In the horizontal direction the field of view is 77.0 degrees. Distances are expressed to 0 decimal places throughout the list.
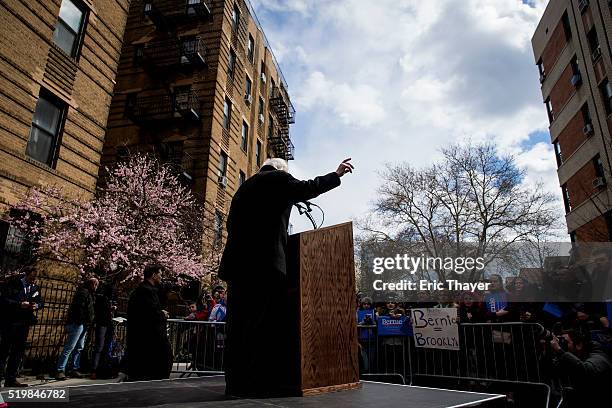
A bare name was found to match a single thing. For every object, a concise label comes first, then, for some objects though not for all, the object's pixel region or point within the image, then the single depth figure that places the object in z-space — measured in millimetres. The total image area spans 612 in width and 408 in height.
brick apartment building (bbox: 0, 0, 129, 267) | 9727
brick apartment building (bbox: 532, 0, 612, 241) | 20188
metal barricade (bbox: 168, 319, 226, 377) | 7988
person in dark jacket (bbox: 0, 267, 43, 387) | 7133
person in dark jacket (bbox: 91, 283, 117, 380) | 9203
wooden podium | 3076
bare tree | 28388
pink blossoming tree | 10539
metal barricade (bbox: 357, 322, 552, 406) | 6172
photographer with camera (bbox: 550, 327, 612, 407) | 4488
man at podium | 3102
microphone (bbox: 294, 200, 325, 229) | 3743
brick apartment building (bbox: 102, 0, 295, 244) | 19391
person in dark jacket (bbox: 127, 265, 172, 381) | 5277
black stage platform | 2637
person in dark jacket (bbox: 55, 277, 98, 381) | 8398
